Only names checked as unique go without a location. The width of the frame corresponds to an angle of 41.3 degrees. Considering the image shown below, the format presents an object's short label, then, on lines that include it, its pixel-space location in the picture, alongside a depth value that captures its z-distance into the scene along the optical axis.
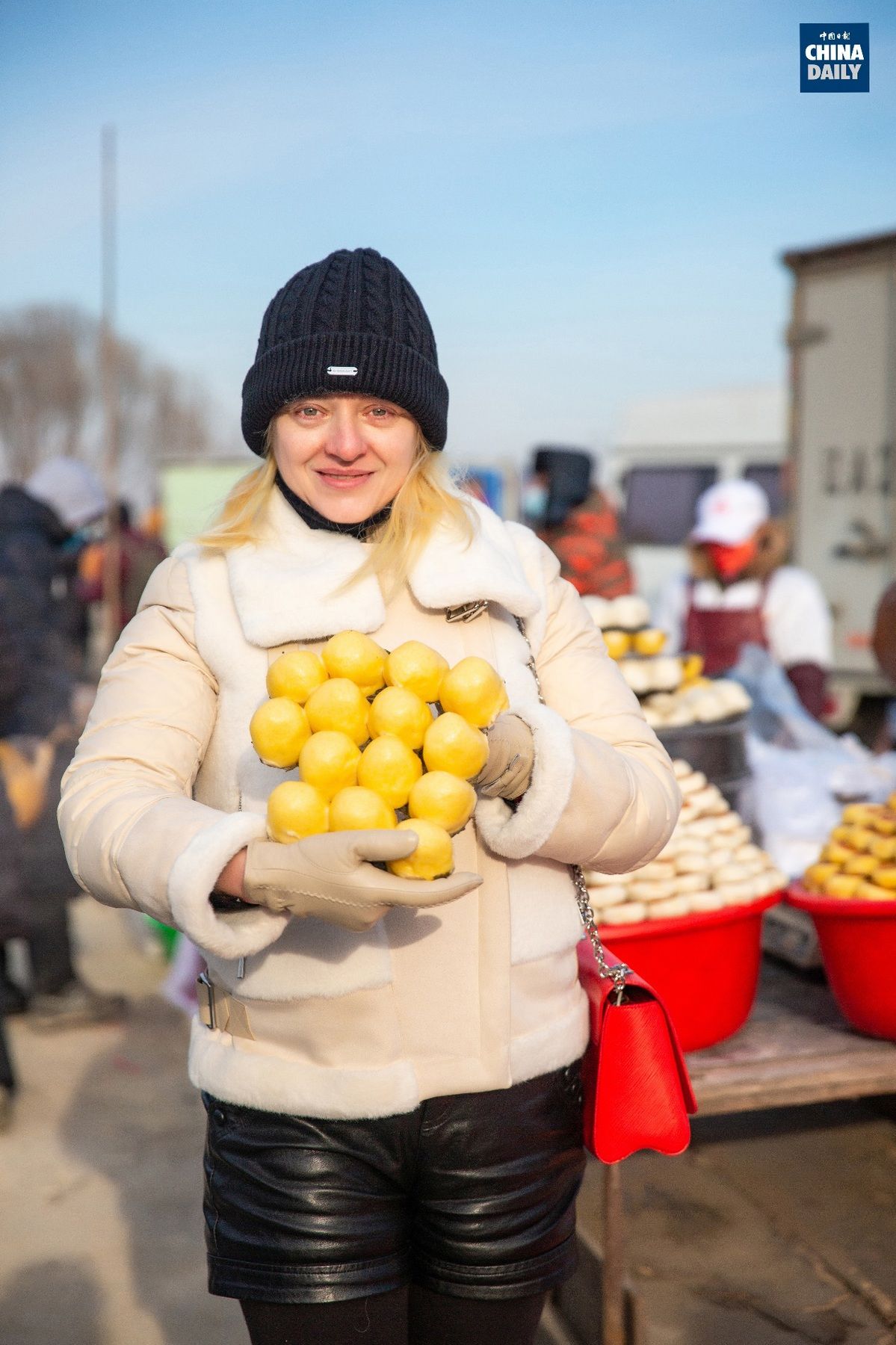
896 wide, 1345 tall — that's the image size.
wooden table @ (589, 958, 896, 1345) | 2.52
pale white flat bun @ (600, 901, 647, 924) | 2.54
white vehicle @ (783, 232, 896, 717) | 7.08
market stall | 2.55
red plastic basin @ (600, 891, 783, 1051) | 2.55
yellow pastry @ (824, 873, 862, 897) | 2.72
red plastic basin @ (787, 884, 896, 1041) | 2.65
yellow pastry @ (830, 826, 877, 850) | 2.85
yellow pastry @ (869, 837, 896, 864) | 2.76
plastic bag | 3.80
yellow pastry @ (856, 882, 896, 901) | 2.67
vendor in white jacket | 5.15
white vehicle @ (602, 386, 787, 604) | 12.82
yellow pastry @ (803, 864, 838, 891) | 2.80
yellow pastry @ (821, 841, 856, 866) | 2.83
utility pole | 9.41
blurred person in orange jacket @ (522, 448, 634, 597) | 4.63
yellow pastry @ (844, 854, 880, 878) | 2.74
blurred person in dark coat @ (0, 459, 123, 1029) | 4.16
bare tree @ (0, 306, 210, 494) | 40.25
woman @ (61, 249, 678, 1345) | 1.53
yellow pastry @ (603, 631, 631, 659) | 3.51
